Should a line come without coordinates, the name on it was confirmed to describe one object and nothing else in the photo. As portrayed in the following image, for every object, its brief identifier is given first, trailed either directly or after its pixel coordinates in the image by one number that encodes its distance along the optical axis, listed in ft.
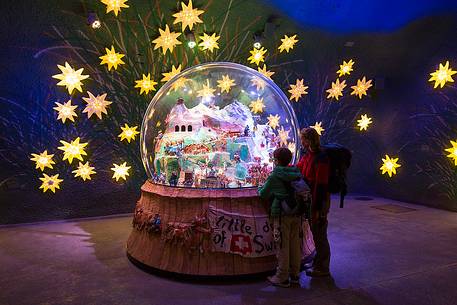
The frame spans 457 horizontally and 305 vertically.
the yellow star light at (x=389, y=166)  25.99
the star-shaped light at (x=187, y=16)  20.98
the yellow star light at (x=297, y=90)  25.93
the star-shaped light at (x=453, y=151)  21.23
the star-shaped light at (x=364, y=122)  27.45
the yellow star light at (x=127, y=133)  21.11
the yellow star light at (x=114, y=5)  19.49
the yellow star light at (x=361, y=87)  26.81
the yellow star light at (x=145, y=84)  21.09
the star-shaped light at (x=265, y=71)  24.45
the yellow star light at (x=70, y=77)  19.24
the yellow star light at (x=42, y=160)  19.08
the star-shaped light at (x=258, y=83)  15.17
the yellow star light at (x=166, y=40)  21.02
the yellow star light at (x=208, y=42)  22.44
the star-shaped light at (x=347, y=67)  26.71
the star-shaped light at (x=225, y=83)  14.78
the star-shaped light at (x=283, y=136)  15.06
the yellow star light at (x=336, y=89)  26.99
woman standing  11.51
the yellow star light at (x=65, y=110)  19.44
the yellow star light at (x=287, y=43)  24.95
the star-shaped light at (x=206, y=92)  14.78
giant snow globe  11.88
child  11.00
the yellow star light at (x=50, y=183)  19.34
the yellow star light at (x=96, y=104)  19.95
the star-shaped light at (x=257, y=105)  14.92
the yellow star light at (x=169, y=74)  21.62
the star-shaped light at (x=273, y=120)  14.92
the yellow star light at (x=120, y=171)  21.13
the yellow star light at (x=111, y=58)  20.02
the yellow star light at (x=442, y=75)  21.75
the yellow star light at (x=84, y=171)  20.20
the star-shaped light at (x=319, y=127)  26.45
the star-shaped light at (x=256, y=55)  24.03
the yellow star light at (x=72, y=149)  19.66
